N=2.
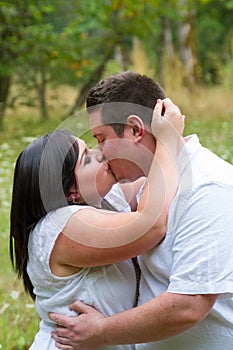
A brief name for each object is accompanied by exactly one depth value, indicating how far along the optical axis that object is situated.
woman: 1.93
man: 1.80
